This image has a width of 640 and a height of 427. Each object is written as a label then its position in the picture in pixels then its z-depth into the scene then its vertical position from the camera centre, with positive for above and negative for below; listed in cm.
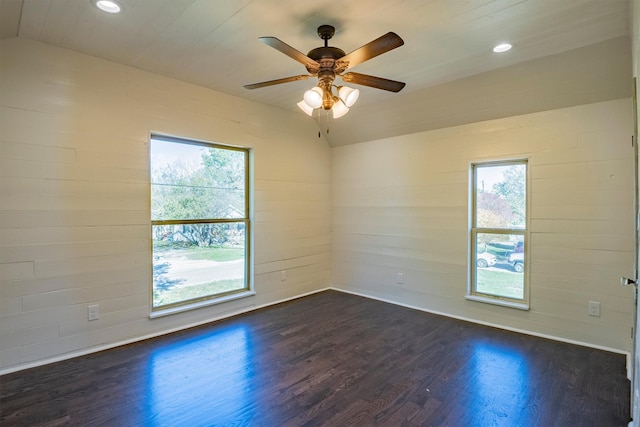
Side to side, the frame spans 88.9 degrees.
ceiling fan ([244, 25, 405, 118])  214 +94
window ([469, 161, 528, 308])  350 -27
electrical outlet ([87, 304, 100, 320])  289 -92
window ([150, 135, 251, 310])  338 -14
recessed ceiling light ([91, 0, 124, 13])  206 +131
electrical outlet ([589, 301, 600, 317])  302 -92
